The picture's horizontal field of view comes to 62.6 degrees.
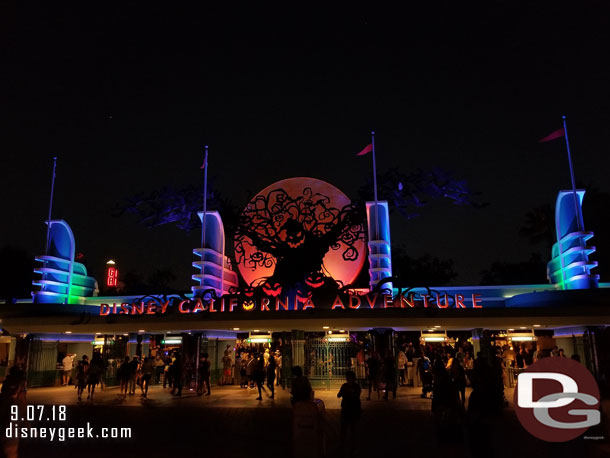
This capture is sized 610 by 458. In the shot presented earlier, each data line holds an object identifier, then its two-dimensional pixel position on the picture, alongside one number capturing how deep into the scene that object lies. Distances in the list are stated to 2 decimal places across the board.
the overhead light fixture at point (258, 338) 29.50
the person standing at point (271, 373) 20.81
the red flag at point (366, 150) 30.06
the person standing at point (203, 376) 22.77
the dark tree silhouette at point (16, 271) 58.50
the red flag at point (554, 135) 25.81
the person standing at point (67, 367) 29.12
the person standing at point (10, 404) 7.77
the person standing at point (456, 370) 17.64
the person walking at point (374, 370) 21.55
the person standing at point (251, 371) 23.02
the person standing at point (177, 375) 22.74
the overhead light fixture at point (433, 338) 28.67
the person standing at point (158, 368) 28.52
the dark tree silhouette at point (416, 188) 30.02
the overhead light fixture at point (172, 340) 30.99
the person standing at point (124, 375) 22.41
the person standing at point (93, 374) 21.11
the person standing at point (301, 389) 9.14
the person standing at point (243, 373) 26.44
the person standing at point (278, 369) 27.50
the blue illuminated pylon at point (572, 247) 25.02
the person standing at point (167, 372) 24.98
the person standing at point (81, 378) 21.38
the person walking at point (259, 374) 20.41
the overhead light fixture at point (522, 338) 27.27
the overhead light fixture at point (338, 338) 27.17
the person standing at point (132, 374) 22.77
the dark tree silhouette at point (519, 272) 54.72
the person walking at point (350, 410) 10.30
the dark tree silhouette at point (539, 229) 42.60
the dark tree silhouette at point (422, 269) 51.00
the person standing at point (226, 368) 28.03
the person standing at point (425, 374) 21.19
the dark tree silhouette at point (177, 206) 31.14
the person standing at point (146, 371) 21.94
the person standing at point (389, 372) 20.81
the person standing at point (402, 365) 25.64
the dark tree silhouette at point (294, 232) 27.59
